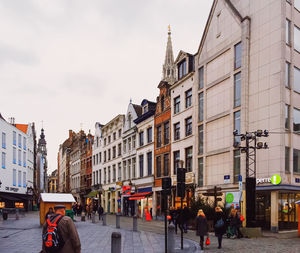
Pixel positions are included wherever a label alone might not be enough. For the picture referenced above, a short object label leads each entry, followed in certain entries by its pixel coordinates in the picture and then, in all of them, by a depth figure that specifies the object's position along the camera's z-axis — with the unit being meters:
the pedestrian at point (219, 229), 15.41
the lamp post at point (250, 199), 20.26
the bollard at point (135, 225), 22.92
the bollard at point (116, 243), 9.22
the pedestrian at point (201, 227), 15.23
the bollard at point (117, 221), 25.67
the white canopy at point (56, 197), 26.72
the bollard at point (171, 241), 13.28
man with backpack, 6.35
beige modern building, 25.33
